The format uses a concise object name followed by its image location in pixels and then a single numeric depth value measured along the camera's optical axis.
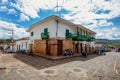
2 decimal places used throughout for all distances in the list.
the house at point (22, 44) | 14.30
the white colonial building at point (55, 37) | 8.88
